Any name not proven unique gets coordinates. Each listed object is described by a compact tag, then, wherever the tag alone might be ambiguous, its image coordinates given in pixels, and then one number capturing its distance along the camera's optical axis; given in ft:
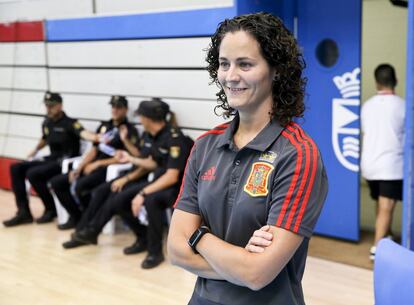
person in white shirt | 13.24
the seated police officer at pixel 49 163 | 17.03
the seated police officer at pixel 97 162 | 15.94
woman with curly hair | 4.34
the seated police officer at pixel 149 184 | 13.61
